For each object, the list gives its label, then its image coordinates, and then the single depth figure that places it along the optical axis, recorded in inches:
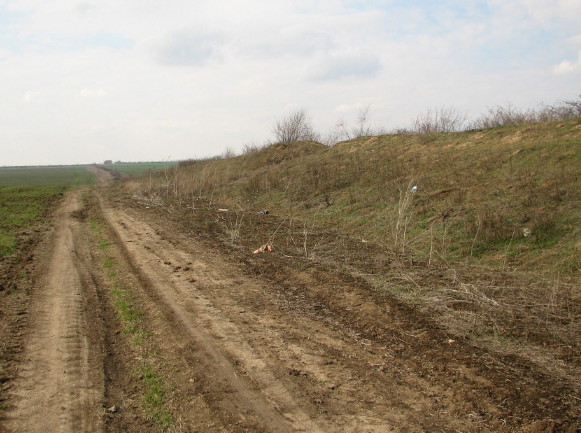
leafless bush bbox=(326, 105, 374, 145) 1423.5
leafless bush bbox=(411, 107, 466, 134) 1227.0
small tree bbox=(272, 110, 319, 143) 1889.8
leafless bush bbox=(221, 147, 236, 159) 1981.5
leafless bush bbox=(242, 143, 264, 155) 1658.3
